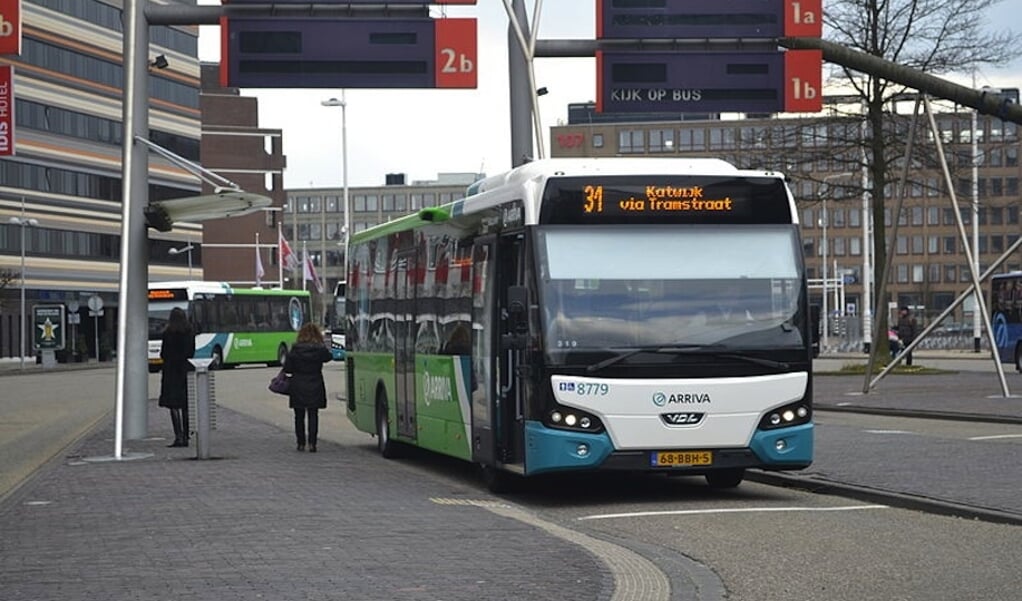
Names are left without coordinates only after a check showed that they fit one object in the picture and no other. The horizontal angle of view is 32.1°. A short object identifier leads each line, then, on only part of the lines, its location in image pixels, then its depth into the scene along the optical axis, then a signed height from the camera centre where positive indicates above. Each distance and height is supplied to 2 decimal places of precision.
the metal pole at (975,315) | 64.04 -0.11
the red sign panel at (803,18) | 24.27 +4.05
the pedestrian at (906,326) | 51.72 -0.37
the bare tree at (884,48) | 42.31 +6.37
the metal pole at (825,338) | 80.60 -1.23
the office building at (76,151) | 90.12 +9.00
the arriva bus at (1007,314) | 51.00 -0.04
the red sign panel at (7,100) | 27.94 +3.46
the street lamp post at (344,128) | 76.19 +8.56
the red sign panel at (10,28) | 22.73 +3.74
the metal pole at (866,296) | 69.19 +0.66
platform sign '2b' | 21.89 +3.27
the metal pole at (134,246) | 21.72 +0.93
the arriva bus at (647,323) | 15.02 -0.07
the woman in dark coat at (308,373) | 22.05 -0.70
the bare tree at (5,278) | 74.28 +1.72
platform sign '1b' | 23.45 +3.12
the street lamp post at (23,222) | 83.38 +4.78
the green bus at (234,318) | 64.69 -0.03
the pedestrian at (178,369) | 23.11 -0.67
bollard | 20.59 -1.13
